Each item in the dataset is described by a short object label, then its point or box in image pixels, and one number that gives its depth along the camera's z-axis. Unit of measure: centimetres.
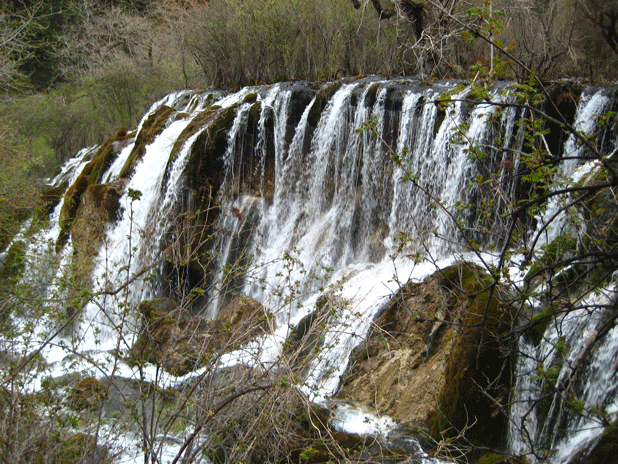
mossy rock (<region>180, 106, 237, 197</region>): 1004
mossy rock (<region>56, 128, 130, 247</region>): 1212
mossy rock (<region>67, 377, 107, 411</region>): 344
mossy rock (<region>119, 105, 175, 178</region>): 1166
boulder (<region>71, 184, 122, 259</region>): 1052
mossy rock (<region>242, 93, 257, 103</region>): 1101
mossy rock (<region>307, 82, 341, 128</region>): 996
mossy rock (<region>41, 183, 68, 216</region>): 1299
